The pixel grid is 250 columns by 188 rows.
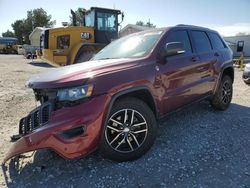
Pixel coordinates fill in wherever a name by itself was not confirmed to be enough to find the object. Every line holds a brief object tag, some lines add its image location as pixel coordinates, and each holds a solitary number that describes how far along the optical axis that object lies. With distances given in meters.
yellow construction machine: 8.27
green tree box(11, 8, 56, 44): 48.12
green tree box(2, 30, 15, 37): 53.46
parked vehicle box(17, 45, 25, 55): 30.94
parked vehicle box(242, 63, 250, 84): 6.51
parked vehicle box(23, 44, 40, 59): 21.91
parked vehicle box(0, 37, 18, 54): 34.84
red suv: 2.14
